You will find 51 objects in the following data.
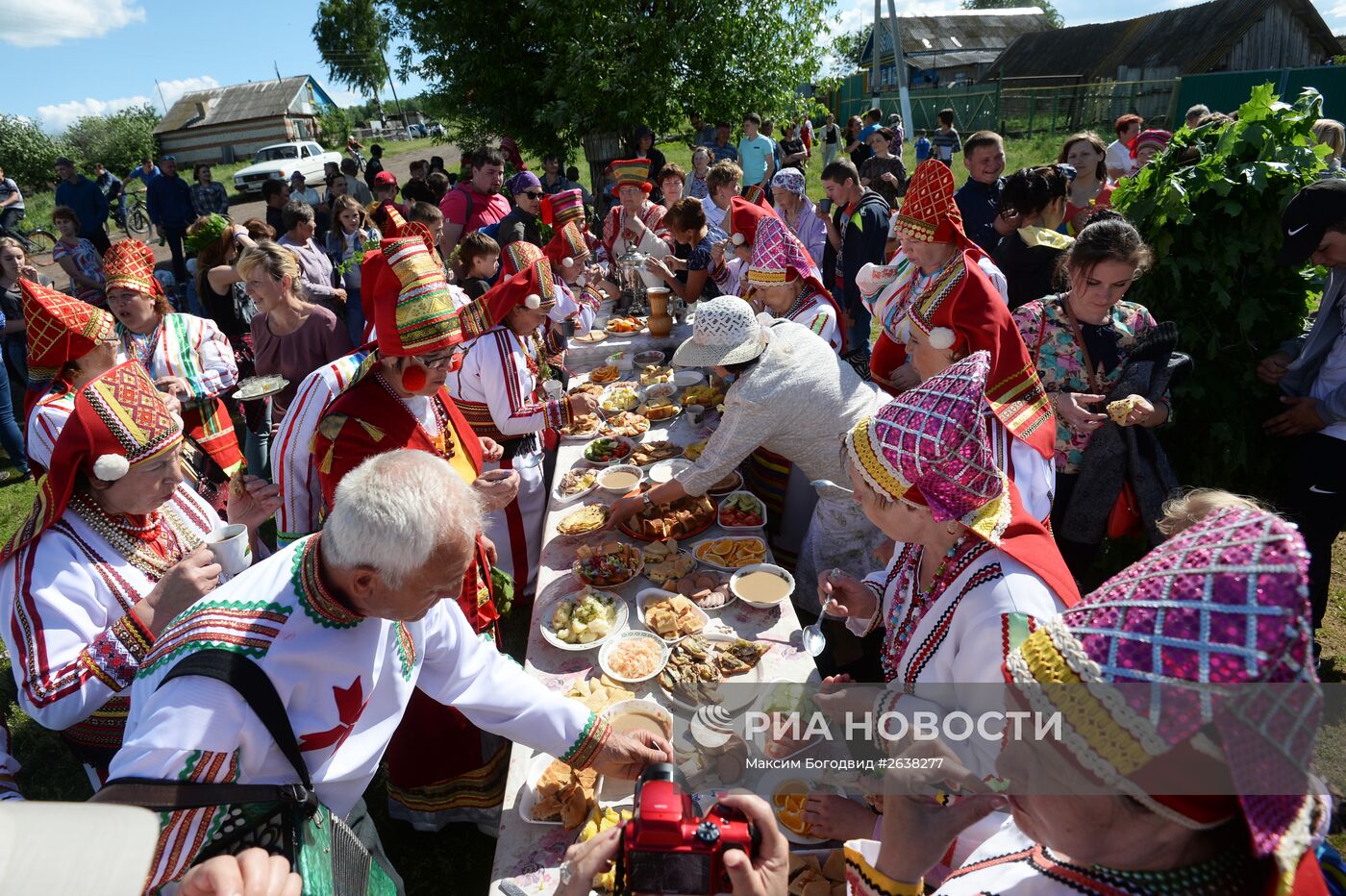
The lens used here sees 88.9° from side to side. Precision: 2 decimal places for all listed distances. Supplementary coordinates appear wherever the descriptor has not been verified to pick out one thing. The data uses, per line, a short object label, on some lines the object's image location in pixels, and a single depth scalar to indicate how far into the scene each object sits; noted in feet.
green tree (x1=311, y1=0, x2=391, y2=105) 174.60
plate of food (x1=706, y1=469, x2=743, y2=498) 12.53
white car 80.74
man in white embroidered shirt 4.90
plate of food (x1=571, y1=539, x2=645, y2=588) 10.01
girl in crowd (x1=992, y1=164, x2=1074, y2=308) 14.71
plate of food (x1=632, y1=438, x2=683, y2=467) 13.80
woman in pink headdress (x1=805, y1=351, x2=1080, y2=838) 5.78
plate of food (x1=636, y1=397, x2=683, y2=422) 15.83
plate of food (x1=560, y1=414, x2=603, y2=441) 15.43
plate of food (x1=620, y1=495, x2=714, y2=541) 11.09
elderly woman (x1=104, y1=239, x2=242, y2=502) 13.61
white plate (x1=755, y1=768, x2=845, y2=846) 6.77
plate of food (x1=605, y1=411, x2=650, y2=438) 15.10
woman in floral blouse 10.62
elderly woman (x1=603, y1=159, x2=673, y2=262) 26.07
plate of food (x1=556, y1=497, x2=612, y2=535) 11.44
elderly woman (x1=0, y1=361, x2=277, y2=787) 6.54
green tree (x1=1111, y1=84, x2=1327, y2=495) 12.25
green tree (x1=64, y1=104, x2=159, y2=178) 119.24
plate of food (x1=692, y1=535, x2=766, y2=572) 10.36
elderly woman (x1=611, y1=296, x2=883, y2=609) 11.29
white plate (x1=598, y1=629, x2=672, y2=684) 8.28
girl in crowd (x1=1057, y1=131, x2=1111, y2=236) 23.09
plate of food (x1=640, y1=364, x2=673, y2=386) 18.10
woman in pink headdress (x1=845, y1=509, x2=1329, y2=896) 3.03
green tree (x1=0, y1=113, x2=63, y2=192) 101.35
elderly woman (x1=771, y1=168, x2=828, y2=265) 23.79
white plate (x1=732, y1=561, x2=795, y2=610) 9.75
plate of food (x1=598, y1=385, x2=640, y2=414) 16.65
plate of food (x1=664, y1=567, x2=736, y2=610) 9.53
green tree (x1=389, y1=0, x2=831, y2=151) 44.45
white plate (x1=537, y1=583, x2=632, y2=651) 8.89
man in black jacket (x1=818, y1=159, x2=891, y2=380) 21.48
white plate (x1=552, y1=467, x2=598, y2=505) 12.56
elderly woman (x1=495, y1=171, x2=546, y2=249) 26.55
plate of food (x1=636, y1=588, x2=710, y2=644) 9.02
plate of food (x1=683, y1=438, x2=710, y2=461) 13.83
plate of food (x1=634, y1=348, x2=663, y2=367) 19.65
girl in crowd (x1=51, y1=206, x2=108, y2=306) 25.16
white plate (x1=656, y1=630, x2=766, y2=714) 7.68
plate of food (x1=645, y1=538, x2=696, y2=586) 10.21
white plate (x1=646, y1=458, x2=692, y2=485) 12.79
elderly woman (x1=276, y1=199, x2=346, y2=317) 21.65
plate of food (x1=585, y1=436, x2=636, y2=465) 13.98
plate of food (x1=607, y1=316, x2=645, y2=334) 22.97
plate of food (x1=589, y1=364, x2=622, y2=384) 18.94
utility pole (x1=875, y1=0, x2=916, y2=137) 58.49
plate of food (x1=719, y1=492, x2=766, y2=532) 11.39
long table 6.41
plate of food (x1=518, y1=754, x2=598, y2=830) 6.76
